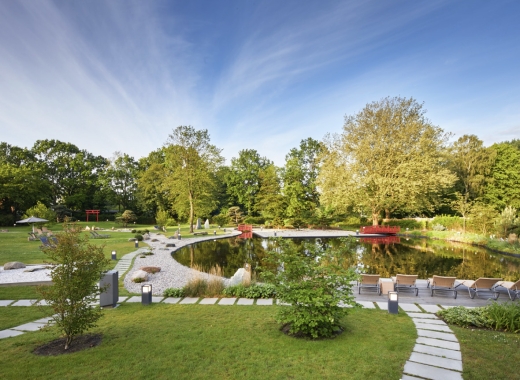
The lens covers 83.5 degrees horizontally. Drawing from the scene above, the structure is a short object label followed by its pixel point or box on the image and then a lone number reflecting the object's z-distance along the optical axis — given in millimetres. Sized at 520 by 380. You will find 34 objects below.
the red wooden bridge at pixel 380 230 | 27061
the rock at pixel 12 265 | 10585
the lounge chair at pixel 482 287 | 7711
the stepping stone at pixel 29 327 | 5211
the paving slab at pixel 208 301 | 6918
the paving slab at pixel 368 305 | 6670
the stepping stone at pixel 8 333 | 4836
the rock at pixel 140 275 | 9347
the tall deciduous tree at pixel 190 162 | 25797
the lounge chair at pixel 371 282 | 7996
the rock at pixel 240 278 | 8258
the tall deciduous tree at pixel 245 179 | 41281
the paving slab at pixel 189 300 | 6934
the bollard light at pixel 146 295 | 6814
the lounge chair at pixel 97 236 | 22112
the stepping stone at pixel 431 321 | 5537
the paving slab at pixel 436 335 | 4737
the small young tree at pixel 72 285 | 4234
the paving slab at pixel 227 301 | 6926
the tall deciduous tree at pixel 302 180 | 33844
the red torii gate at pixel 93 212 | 37406
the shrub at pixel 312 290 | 4484
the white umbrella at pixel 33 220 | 21062
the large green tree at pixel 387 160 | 24766
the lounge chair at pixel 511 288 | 7621
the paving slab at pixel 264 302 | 6810
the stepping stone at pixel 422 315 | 5957
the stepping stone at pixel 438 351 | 4078
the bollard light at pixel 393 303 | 6125
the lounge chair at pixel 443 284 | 7975
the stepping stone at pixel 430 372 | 3527
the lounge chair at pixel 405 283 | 8109
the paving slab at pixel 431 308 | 6453
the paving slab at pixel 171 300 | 7141
